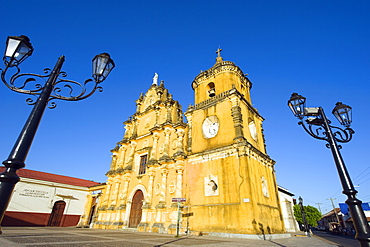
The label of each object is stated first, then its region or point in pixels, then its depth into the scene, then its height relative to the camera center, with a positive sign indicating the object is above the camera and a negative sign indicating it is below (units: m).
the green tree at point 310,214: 36.54 +1.82
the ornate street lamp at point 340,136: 3.45 +1.92
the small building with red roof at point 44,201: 20.97 +1.67
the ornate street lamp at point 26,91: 2.58 +2.23
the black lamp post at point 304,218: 17.86 +0.46
